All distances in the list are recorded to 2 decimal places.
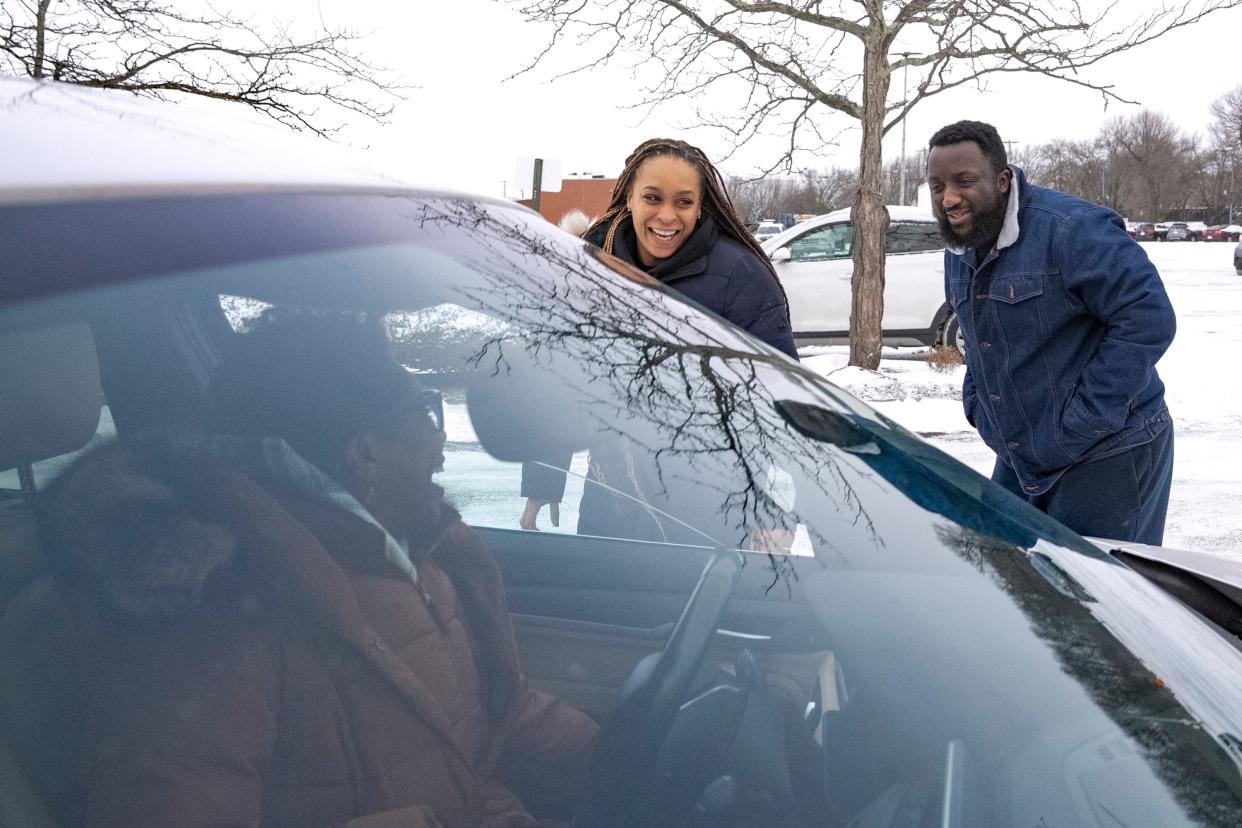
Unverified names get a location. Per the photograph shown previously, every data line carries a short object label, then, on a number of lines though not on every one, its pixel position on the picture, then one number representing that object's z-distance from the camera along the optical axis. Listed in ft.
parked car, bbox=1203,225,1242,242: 213.66
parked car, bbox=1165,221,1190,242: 228.84
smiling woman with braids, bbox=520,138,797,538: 9.88
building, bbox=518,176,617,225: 89.76
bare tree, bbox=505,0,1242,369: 33.60
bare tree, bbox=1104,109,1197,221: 297.33
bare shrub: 34.01
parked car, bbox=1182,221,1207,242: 230.89
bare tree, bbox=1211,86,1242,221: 269.77
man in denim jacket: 8.72
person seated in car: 2.50
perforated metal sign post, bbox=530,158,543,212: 30.70
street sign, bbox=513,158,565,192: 31.07
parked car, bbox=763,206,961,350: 39.99
